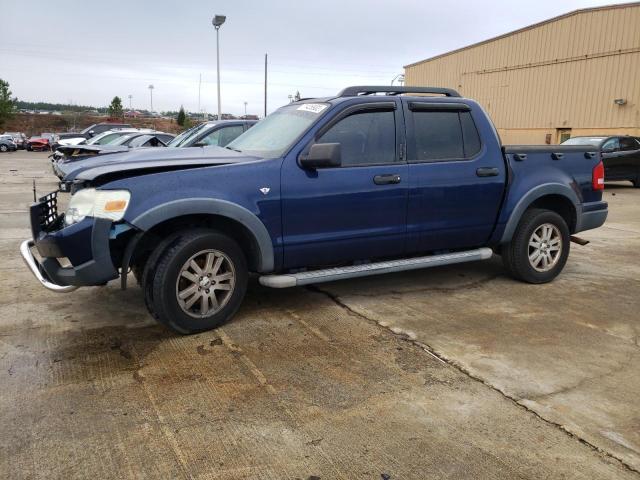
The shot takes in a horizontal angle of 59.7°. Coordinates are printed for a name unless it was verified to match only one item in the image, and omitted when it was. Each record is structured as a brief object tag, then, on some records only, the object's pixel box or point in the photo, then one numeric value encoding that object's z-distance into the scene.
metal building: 22.78
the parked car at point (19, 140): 46.62
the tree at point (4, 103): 59.56
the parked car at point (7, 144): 42.06
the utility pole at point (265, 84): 38.83
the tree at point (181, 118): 68.03
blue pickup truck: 4.01
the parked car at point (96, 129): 26.52
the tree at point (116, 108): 74.44
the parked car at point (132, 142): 10.97
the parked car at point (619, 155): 16.09
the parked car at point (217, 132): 9.98
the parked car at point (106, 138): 15.61
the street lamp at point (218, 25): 25.00
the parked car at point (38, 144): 44.88
